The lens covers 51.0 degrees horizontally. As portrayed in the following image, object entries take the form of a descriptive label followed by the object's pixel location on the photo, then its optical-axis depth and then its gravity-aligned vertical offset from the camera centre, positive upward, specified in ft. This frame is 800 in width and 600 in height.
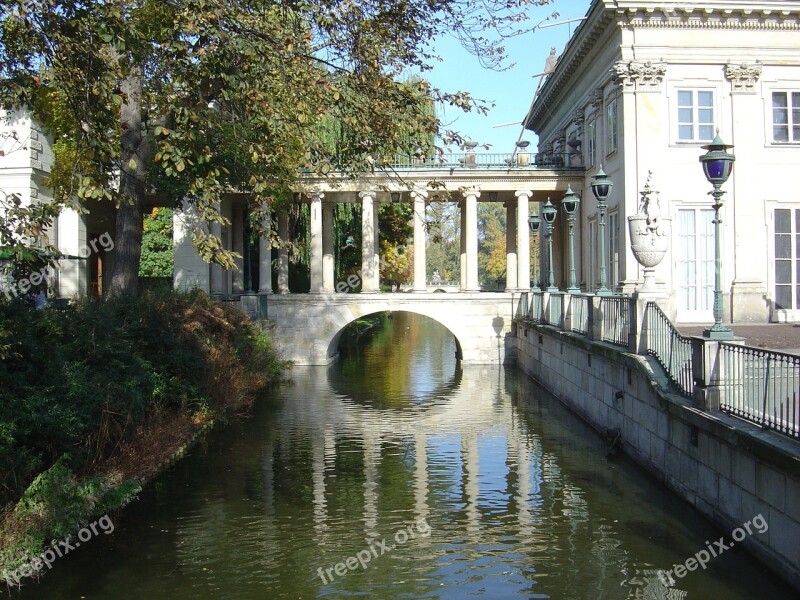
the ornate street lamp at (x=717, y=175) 35.01 +4.94
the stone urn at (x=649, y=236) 48.78 +3.31
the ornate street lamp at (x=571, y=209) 70.13 +7.21
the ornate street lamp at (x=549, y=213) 79.92 +7.80
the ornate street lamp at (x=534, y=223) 94.72 +8.07
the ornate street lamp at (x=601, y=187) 54.80 +7.05
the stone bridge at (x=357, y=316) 107.14 -2.99
